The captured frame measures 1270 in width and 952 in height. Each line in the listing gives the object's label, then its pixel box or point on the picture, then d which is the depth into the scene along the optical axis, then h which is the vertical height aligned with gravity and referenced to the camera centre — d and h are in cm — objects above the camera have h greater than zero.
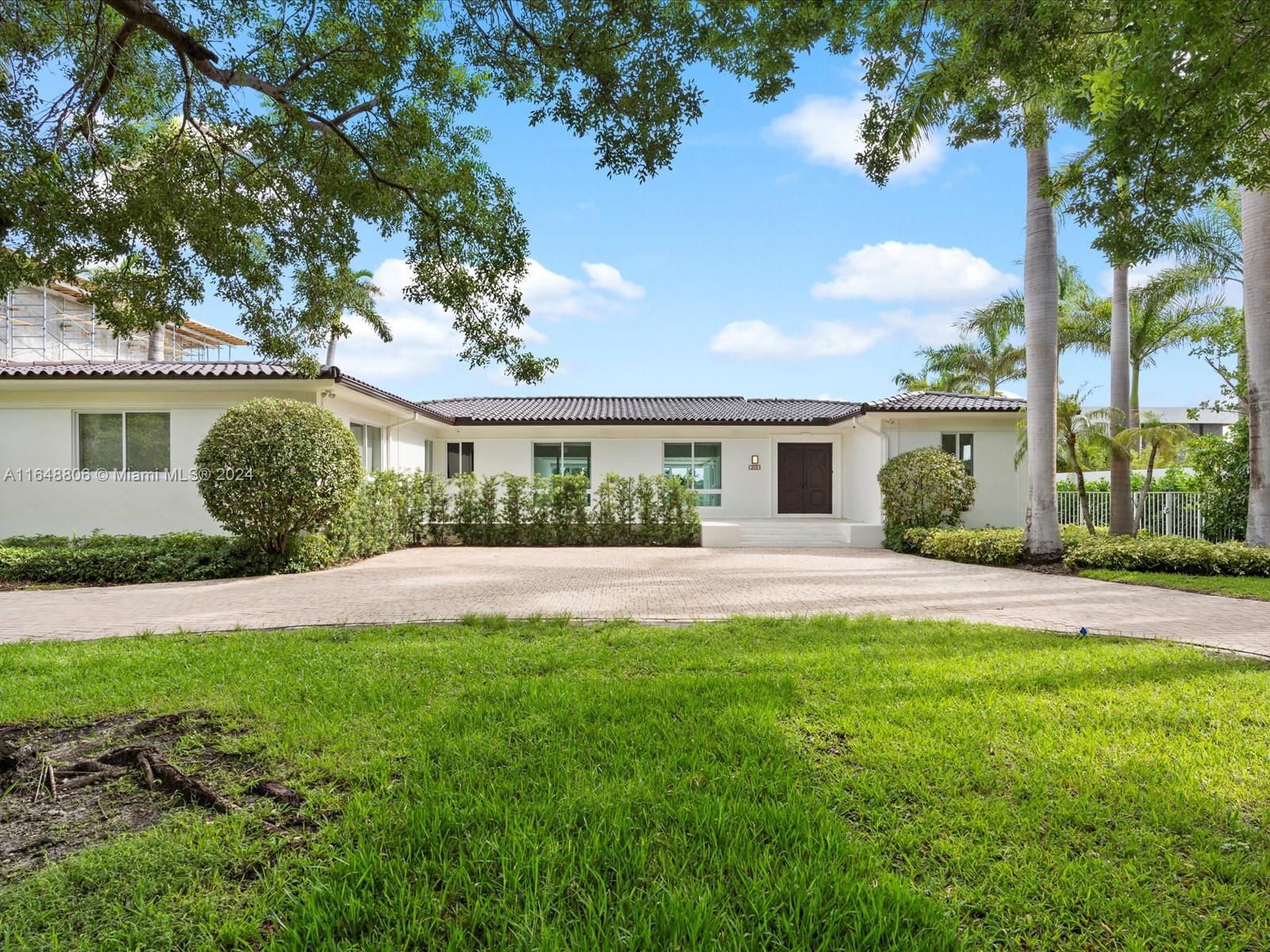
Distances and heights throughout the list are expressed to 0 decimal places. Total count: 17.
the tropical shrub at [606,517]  1658 -94
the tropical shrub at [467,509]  1650 -68
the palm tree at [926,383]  3328 +508
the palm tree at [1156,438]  1328 +81
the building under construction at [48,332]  2456 +613
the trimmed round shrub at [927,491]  1532 -32
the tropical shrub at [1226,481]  1429 -14
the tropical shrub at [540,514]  1650 -84
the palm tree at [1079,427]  1395 +106
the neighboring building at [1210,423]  4591 +371
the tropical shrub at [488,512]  1652 -79
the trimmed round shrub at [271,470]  1070 +22
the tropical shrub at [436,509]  1666 -71
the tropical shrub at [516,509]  1645 -73
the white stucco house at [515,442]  1352 +103
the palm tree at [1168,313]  1780 +460
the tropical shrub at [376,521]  1273 -83
